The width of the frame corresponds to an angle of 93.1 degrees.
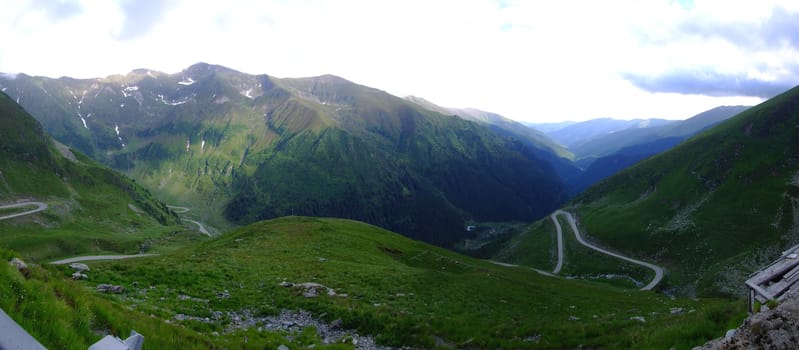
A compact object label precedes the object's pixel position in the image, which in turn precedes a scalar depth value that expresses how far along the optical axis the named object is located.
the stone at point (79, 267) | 23.87
